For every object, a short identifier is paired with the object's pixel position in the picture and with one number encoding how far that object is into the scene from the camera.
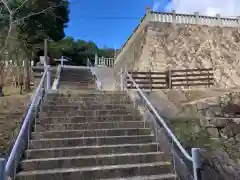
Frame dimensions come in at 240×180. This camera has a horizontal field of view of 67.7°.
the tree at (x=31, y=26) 8.24
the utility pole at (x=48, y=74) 5.29
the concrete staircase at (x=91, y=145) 2.73
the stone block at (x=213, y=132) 4.48
